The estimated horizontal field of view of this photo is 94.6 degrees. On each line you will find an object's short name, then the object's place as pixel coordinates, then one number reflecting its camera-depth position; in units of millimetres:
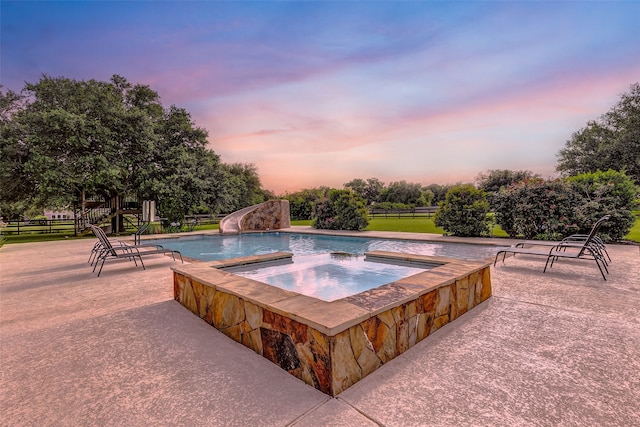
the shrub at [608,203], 7941
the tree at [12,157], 13508
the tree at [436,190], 47269
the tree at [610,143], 20516
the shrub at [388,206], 34431
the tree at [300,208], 23953
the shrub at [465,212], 10047
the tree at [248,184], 31102
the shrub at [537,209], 8633
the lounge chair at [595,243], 4959
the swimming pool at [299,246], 8125
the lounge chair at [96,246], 5962
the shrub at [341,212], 13758
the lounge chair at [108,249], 5605
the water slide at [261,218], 15130
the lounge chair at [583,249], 4758
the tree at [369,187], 55488
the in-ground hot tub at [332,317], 1965
